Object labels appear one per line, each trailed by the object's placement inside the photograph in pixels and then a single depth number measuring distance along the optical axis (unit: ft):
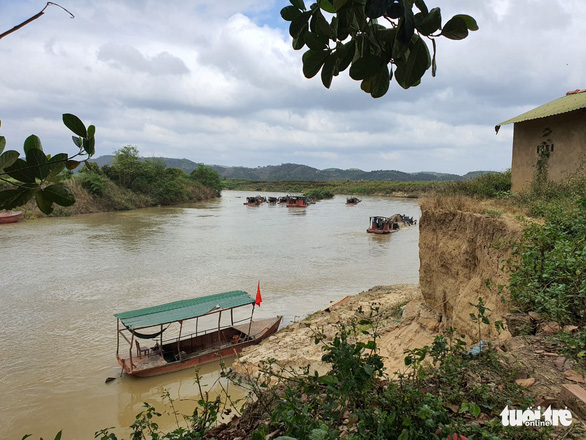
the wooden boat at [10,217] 99.50
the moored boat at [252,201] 174.59
